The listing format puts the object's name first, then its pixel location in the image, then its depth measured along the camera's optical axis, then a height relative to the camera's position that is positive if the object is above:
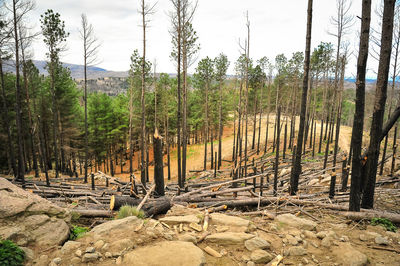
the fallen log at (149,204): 5.30 -2.65
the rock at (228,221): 4.43 -2.54
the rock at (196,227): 4.16 -2.49
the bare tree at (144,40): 12.38 +4.38
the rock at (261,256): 3.33 -2.46
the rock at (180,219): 4.46 -2.51
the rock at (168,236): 3.81 -2.45
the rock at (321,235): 4.06 -2.50
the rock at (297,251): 3.54 -2.49
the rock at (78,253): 3.21 -2.37
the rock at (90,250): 3.26 -2.34
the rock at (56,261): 3.04 -2.37
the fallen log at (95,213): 5.50 -2.95
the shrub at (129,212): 4.83 -2.54
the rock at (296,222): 4.48 -2.57
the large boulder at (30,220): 3.50 -2.17
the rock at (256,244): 3.63 -2.46
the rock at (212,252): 3.43 -2.48
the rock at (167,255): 3.04 -2.35
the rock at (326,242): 3.82 -2.52
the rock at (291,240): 3.83 -2.52
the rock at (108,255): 3.24 -2.40
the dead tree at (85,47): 15.45 +4.76
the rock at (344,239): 4.02 -2.57
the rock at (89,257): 3.13 -2.37
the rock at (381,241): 3.93 -2.52
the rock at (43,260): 3.08 -2.41
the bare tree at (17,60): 11.95 +3.01
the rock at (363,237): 4.13 -2.60
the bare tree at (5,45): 11.61 +3.57
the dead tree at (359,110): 4.80 +0.08
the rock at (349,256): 3.28 -2.47
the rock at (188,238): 3.75 -2.45
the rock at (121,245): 3.41 -2.40
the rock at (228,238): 3.77 -2.45
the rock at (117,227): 3.89 -2.44
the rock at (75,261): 3.09 -2.41
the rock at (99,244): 3.43 -2.40
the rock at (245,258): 3.35 -2.49
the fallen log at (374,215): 4.97 -2.57
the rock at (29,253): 3.14 -2.38
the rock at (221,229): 4.17 -2.52
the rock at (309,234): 4.12 -2.55
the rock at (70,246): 3.34 -2.40
